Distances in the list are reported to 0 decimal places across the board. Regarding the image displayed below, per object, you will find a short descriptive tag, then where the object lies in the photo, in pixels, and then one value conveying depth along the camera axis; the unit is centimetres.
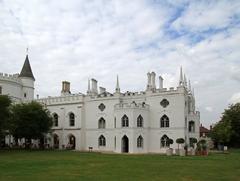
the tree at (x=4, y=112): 2628
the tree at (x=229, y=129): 3757
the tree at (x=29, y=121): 3084
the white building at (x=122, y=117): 3160
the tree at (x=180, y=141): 2800
